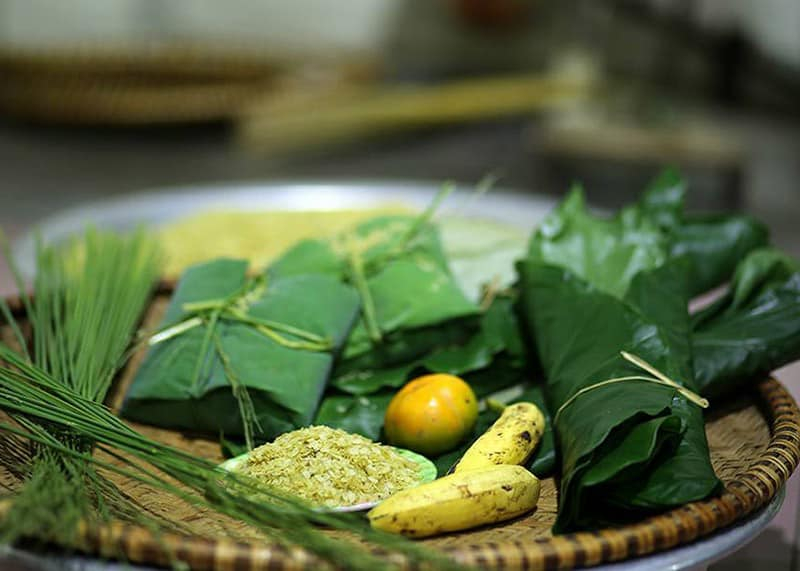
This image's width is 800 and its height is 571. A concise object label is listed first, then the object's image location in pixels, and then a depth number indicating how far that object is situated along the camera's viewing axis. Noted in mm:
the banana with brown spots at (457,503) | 816
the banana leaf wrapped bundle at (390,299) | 1214
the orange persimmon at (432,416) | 1013
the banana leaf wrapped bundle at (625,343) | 839
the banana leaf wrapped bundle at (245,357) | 1066
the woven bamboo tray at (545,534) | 730
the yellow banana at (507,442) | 946
